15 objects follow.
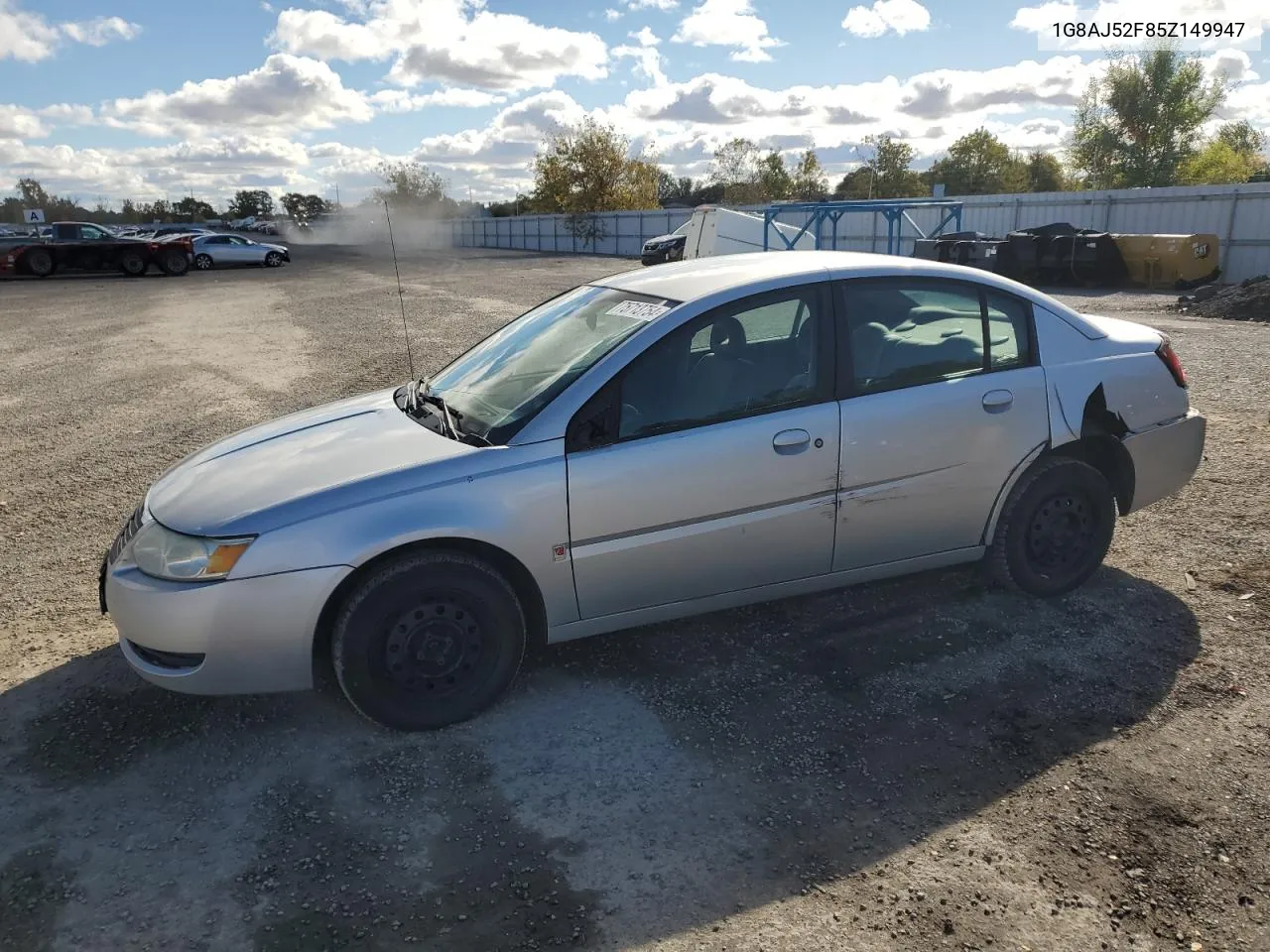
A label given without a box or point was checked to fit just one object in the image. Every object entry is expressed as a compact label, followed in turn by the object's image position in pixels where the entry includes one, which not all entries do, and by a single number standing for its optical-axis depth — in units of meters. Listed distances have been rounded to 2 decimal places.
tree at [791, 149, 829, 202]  73.38
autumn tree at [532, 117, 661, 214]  63.22
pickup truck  27.39
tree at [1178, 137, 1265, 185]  50.72
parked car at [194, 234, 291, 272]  34.25
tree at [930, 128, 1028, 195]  69.44
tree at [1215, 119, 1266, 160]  63.44
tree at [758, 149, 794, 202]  72.00
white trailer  25.30
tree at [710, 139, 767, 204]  73.00
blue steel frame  21.09
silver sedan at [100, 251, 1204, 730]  3.21
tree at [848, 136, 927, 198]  69.44
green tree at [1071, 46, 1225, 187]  49.22
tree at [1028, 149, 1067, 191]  71.31
